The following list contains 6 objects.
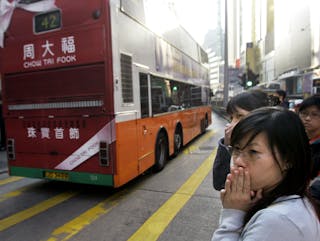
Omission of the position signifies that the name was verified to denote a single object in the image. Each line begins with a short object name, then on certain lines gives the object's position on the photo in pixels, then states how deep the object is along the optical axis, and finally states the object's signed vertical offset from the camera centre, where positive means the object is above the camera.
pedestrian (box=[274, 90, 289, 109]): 6.32 +0.01
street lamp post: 21.97 +2.24
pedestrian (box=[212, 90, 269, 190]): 2.32 -0.15
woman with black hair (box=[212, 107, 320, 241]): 1.18 -0.30
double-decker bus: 4.79 +0.15
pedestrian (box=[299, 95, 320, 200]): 2.78 -0.19
